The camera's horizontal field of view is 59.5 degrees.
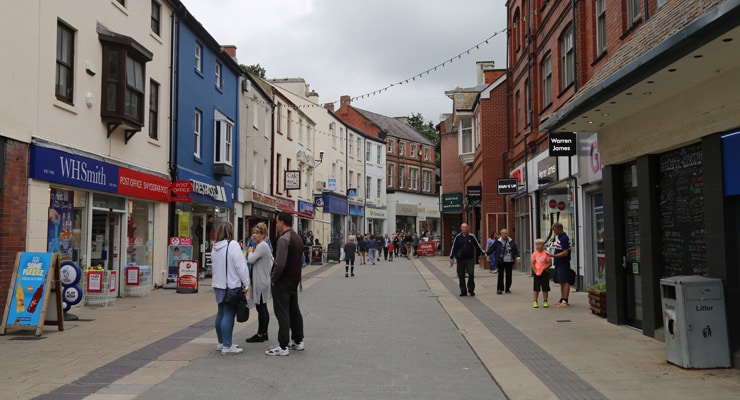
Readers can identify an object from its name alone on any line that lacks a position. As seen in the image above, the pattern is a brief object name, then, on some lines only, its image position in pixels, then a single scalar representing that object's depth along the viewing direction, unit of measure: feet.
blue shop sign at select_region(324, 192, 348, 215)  151.33
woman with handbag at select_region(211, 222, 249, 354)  26.86
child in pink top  41.81
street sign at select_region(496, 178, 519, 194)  73.87
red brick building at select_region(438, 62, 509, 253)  89.56
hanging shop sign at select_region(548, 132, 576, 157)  50.67
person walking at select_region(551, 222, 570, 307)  42.47
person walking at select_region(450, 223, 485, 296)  51.78
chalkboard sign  26.22
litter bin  23.20
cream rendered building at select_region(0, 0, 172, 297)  37.83
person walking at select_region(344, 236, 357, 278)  76.33
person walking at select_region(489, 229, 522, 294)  52.95
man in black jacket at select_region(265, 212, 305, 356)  26.71
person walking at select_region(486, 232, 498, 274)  81.97
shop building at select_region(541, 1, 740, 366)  21.65
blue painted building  64.18
